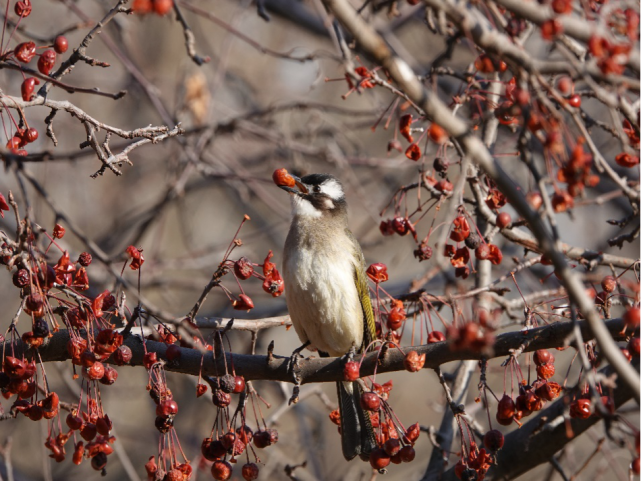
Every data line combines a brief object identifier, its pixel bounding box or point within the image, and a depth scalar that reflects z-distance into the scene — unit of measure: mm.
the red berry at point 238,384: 7801
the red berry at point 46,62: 7512
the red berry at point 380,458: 8273
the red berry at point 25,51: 7426
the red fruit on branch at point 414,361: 7537
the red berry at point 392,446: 8148
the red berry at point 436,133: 5980
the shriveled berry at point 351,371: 8035
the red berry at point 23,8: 8062
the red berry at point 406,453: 8117
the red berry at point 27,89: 6949
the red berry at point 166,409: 7562
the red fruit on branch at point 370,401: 7895
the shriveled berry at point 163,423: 7684
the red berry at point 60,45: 7934
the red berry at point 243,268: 8508
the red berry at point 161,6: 7570
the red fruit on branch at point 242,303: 8954
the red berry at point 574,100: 6934
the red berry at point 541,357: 8187
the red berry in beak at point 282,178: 11289
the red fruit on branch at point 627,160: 7965
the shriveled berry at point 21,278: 6879
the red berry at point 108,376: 7779
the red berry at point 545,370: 8227
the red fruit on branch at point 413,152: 9117
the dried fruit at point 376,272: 9638
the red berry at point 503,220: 8867
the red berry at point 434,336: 9609
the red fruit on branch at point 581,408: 7684
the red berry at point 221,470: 8094
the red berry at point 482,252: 8859
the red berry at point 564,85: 6137
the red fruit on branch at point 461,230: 8758
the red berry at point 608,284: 8062
